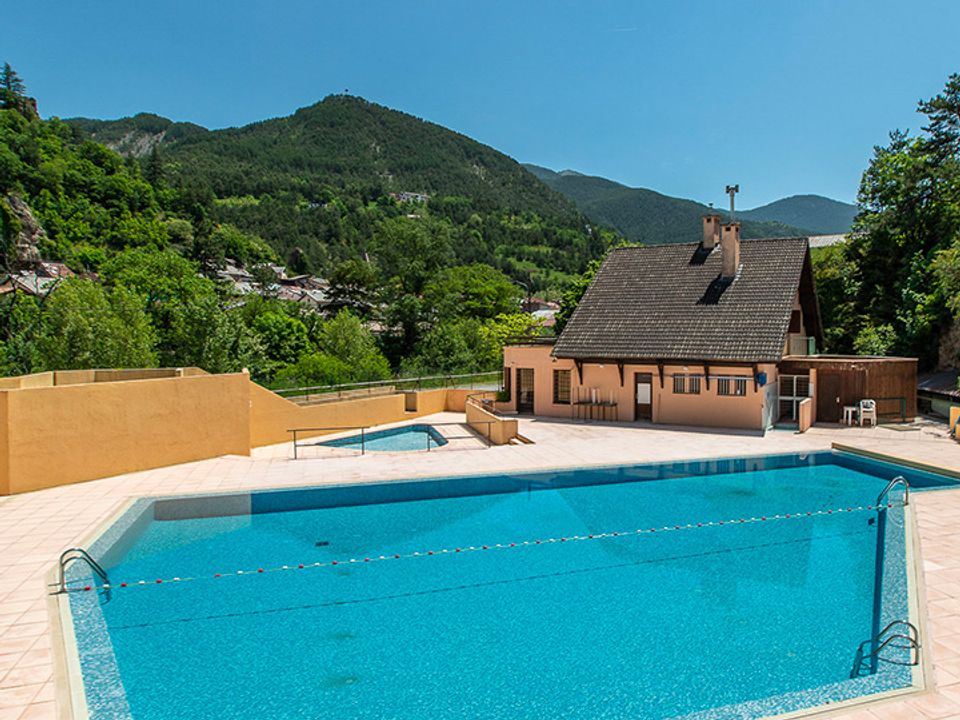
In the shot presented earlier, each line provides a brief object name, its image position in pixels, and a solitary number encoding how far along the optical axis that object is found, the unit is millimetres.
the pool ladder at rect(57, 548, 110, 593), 7177
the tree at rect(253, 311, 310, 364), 36094
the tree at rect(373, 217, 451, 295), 39031
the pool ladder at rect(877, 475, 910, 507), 10391
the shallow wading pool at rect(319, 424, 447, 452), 18734
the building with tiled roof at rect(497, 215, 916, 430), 17828
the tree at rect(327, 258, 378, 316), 44500
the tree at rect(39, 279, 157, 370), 22953
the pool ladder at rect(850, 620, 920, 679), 5590
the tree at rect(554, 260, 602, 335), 34469
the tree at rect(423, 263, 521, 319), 37781
